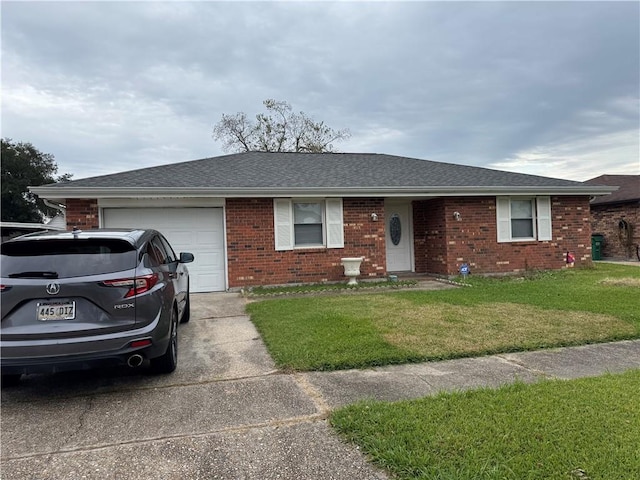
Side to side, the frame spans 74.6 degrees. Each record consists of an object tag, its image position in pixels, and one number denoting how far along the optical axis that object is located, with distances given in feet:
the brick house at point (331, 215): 32.94
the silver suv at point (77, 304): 11.51
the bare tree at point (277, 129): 112.78
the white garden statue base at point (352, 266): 34.76
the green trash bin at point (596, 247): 62.54
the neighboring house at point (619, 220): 59.00
